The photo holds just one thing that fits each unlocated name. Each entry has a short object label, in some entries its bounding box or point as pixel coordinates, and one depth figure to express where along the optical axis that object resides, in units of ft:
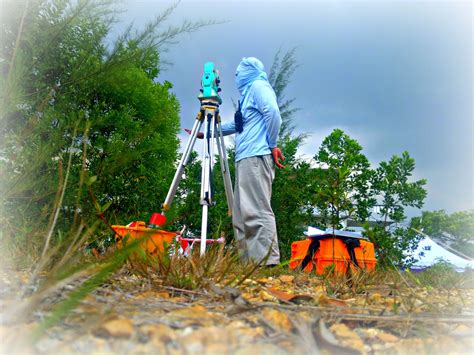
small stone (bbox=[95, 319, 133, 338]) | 2.20
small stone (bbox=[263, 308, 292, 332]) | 2.67
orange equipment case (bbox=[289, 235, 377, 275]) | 10.34
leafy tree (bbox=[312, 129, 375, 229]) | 18.05
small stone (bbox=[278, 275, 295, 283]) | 6.97
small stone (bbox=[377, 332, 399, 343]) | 2.85
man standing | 11.21
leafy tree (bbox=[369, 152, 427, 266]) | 18.08
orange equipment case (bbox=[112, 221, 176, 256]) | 6.61
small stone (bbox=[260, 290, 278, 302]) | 4.18
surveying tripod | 10.27
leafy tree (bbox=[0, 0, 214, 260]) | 6.57
